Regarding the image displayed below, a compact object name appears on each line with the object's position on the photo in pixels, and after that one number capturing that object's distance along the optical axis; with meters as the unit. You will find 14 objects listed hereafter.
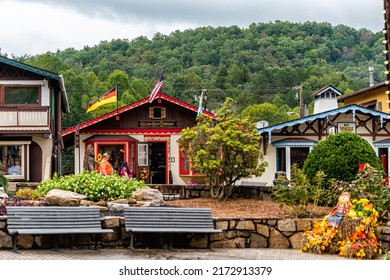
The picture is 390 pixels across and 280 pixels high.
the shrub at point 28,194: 18.02
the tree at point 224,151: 19.44
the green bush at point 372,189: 14.11
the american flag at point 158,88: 27.78
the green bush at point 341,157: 18.23
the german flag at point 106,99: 31.17
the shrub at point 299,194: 15.54
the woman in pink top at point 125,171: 23.36
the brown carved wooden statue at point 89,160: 21.55
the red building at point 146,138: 30.61
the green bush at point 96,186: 17.25
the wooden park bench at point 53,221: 12.84
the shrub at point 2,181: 19.45
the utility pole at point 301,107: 38.80
